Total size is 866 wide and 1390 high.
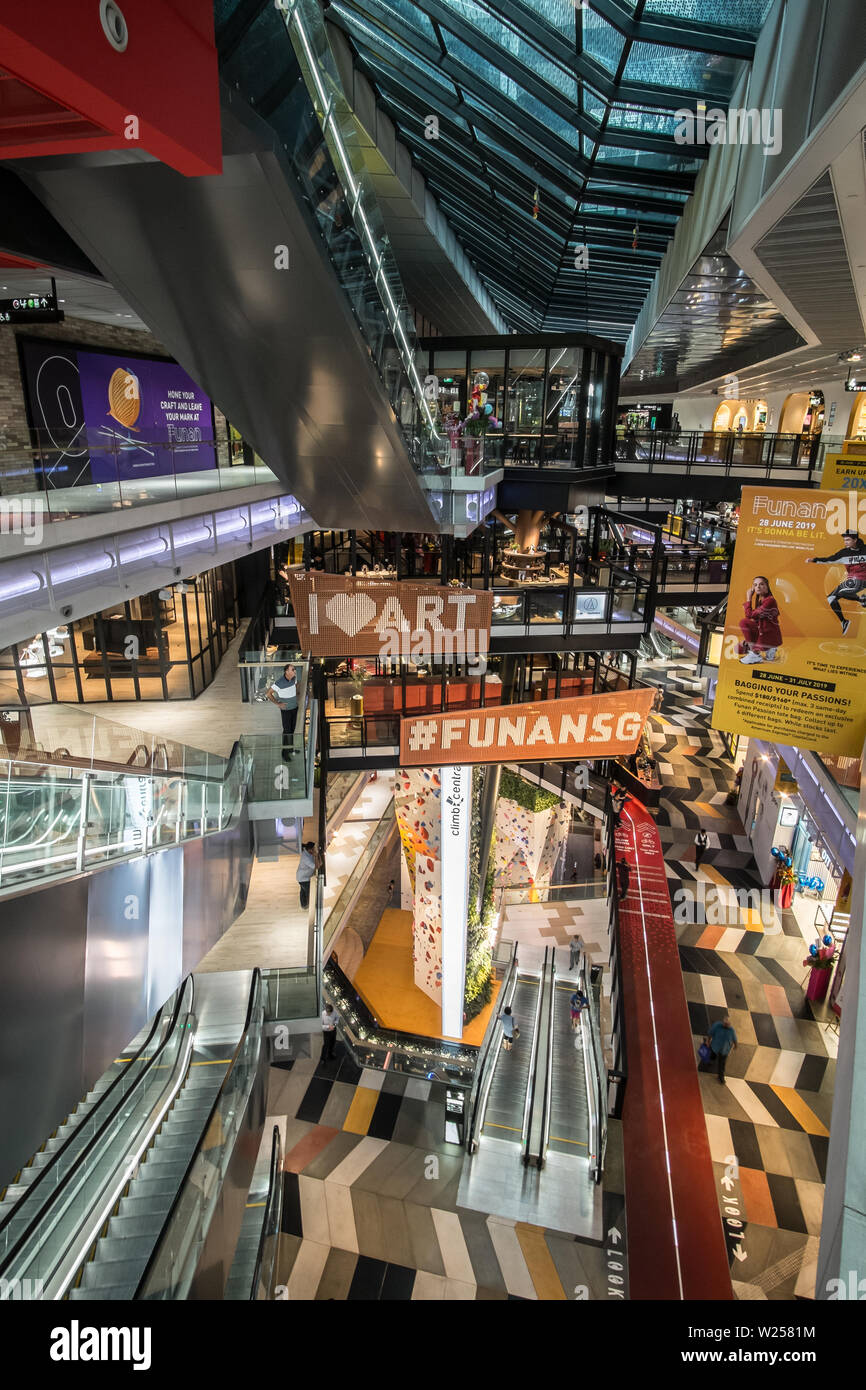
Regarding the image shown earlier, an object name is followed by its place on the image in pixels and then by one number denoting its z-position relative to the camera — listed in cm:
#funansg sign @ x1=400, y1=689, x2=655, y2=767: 1063
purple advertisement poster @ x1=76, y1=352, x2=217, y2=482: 766
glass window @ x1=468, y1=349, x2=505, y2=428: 1460
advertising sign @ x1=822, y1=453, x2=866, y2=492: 828
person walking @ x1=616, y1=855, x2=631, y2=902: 1480
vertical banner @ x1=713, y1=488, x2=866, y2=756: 678
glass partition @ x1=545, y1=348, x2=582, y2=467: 1431
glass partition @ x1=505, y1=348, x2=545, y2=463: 1445
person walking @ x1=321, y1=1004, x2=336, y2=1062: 1143
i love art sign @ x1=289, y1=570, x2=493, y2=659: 1136
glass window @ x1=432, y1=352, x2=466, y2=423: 1473
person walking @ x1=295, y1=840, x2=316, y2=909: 1129
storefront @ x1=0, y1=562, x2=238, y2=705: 1173
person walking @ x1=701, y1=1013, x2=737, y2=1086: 1053
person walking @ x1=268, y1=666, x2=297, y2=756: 989
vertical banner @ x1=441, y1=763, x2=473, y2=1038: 1152
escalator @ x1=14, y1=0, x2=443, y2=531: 403
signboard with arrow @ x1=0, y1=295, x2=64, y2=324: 703
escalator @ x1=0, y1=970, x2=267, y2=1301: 441
